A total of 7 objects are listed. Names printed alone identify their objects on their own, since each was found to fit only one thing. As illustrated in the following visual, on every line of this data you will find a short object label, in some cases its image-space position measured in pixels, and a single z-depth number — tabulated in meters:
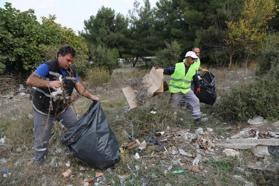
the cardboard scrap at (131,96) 5.09
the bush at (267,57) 8.08
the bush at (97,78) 9.83
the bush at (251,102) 5.34
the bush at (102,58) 12.37
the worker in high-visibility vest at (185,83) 5.41
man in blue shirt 3.76
